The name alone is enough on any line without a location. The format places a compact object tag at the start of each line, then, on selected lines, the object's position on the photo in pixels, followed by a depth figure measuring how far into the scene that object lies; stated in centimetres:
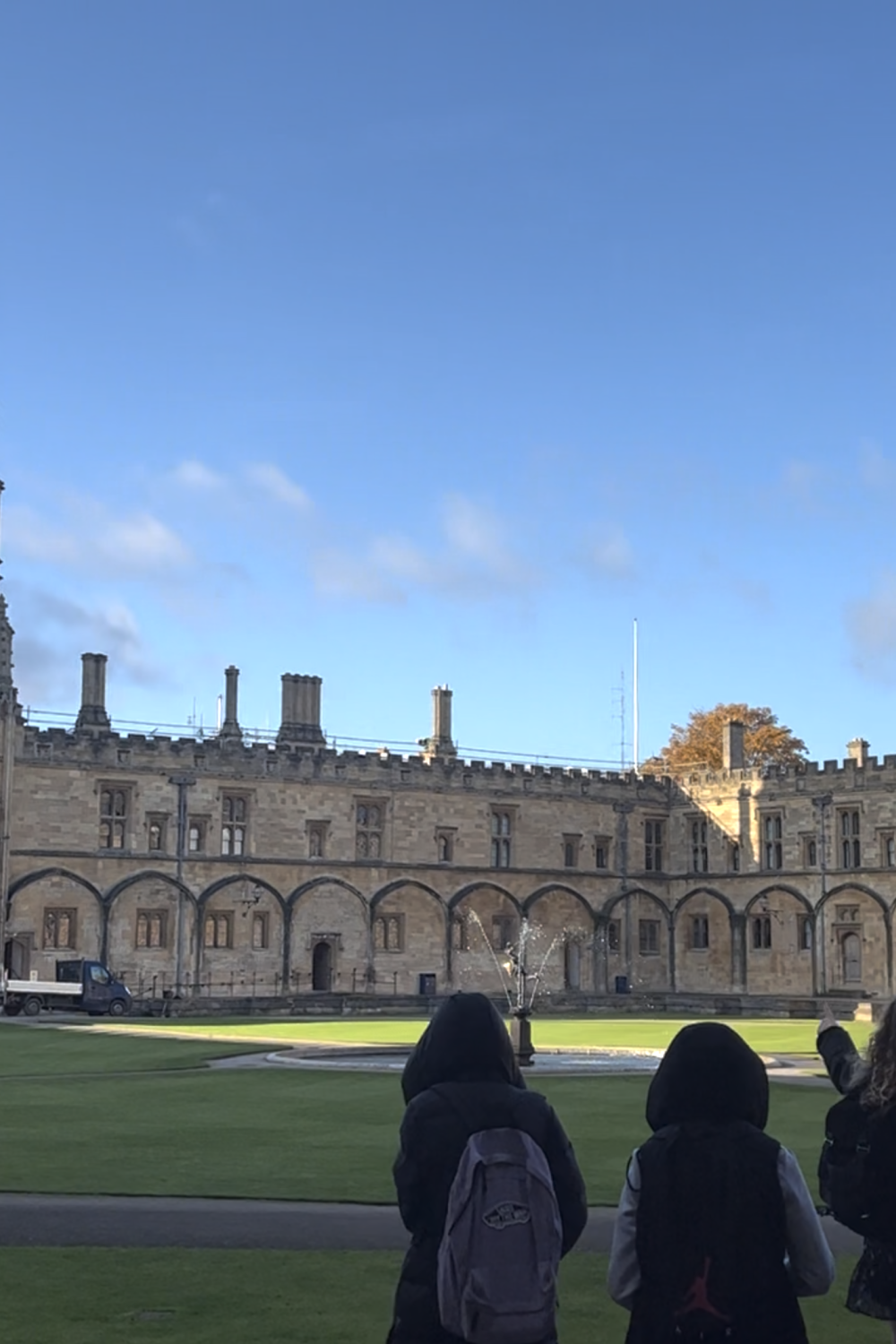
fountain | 5268
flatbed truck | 4100
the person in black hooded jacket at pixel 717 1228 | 520
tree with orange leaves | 6531
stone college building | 4888
